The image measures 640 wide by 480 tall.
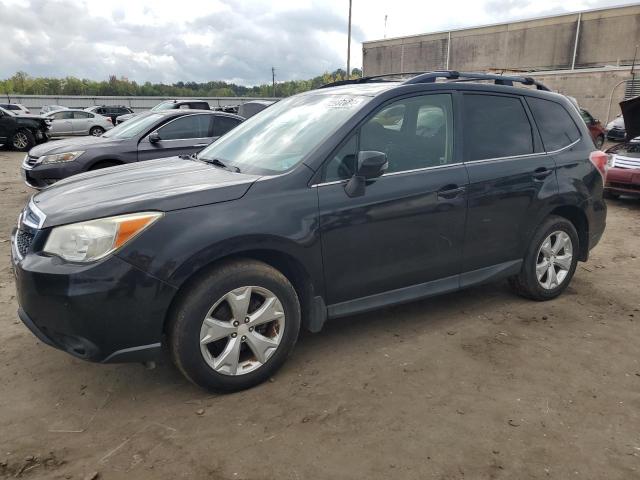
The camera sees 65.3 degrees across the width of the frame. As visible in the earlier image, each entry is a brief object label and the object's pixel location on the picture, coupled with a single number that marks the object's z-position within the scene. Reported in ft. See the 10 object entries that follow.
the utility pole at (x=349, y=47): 107.65
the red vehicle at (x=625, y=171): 28.86
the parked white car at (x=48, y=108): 110.09
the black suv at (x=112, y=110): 106.23
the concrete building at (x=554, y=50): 103.60
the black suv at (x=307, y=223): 8.51
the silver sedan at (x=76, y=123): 78.95
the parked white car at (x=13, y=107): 86.69
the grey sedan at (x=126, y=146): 24.57
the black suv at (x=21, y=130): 53.88
